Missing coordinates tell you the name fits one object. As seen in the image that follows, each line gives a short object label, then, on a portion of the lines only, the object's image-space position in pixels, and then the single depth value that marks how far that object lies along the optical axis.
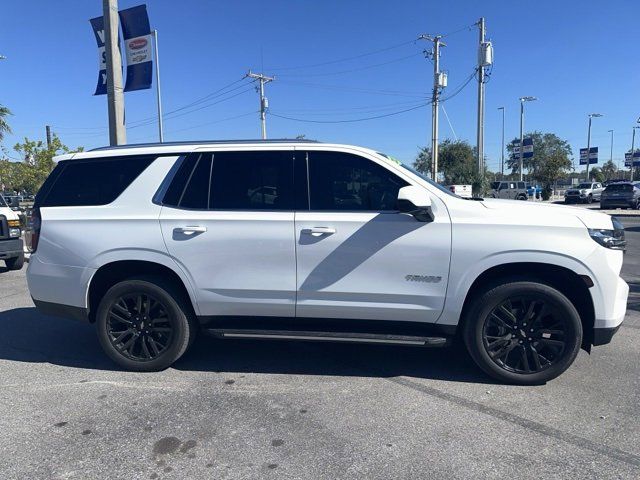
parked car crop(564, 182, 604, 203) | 37.94
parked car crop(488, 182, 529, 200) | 41.19
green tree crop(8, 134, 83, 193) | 35.66
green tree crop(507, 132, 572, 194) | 51.19
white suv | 3.89
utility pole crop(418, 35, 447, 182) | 34.16
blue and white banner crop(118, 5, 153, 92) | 10.95
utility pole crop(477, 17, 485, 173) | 30.72
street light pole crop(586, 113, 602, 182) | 62.22
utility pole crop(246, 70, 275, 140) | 42.84
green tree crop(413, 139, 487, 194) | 47.67
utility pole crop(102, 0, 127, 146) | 10.91
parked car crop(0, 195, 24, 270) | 9.48
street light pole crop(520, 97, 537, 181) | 50.73
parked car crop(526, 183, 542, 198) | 46.19
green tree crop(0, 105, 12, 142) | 30.39
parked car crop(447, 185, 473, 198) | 20.97
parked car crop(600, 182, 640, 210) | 27.63
